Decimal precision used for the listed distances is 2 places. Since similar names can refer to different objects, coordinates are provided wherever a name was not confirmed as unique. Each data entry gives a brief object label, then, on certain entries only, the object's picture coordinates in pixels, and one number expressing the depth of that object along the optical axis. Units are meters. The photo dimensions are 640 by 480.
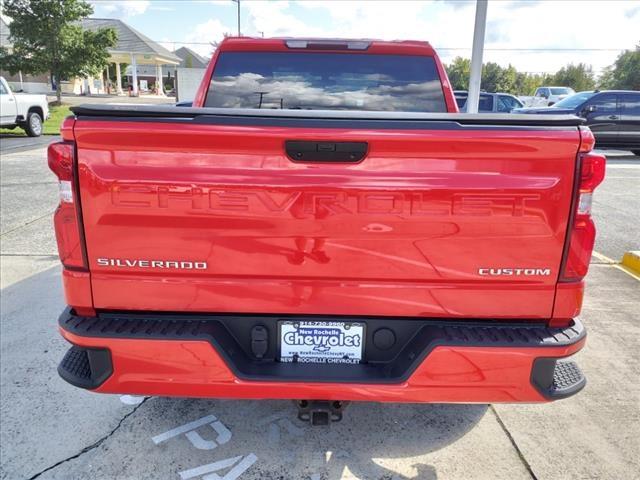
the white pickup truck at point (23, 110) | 16.02
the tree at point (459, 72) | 66.12
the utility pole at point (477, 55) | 7.23
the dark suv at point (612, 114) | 14.42
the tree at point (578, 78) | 60.46
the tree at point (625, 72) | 51.03
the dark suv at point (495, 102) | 12.69
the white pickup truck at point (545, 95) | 33.06
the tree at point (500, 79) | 71.49
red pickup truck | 2.02
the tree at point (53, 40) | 25.34
